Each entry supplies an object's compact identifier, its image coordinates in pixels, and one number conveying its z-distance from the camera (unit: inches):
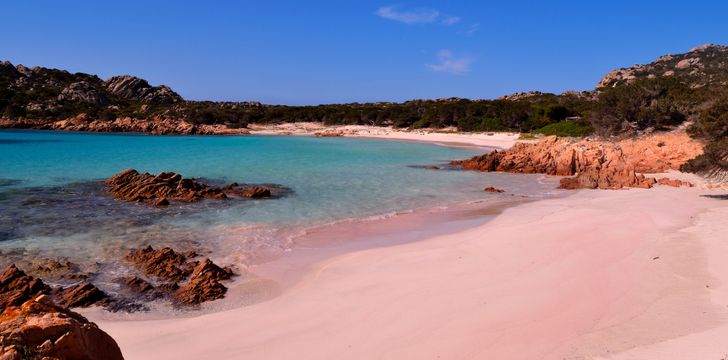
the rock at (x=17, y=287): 246.4
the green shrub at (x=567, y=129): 1400.1
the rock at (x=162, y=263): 296.0
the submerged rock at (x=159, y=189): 556.7
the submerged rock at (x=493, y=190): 635.5
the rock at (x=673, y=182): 592.1
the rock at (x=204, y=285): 259.0
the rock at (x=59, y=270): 289.5
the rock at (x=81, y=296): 247.4
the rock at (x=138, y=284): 271.9
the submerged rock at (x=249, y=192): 585.6
